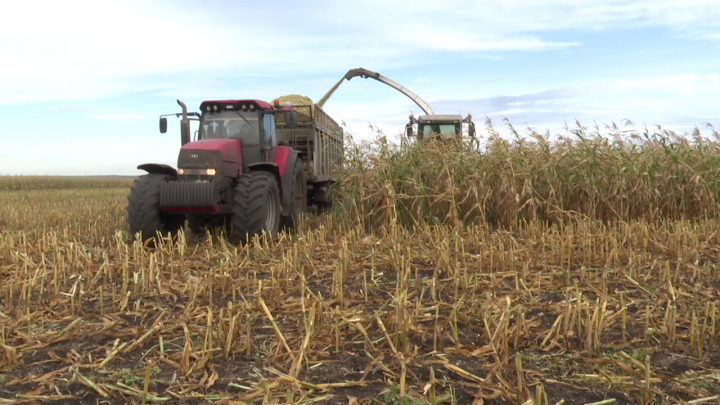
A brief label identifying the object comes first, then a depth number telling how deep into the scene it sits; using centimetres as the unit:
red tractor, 728
